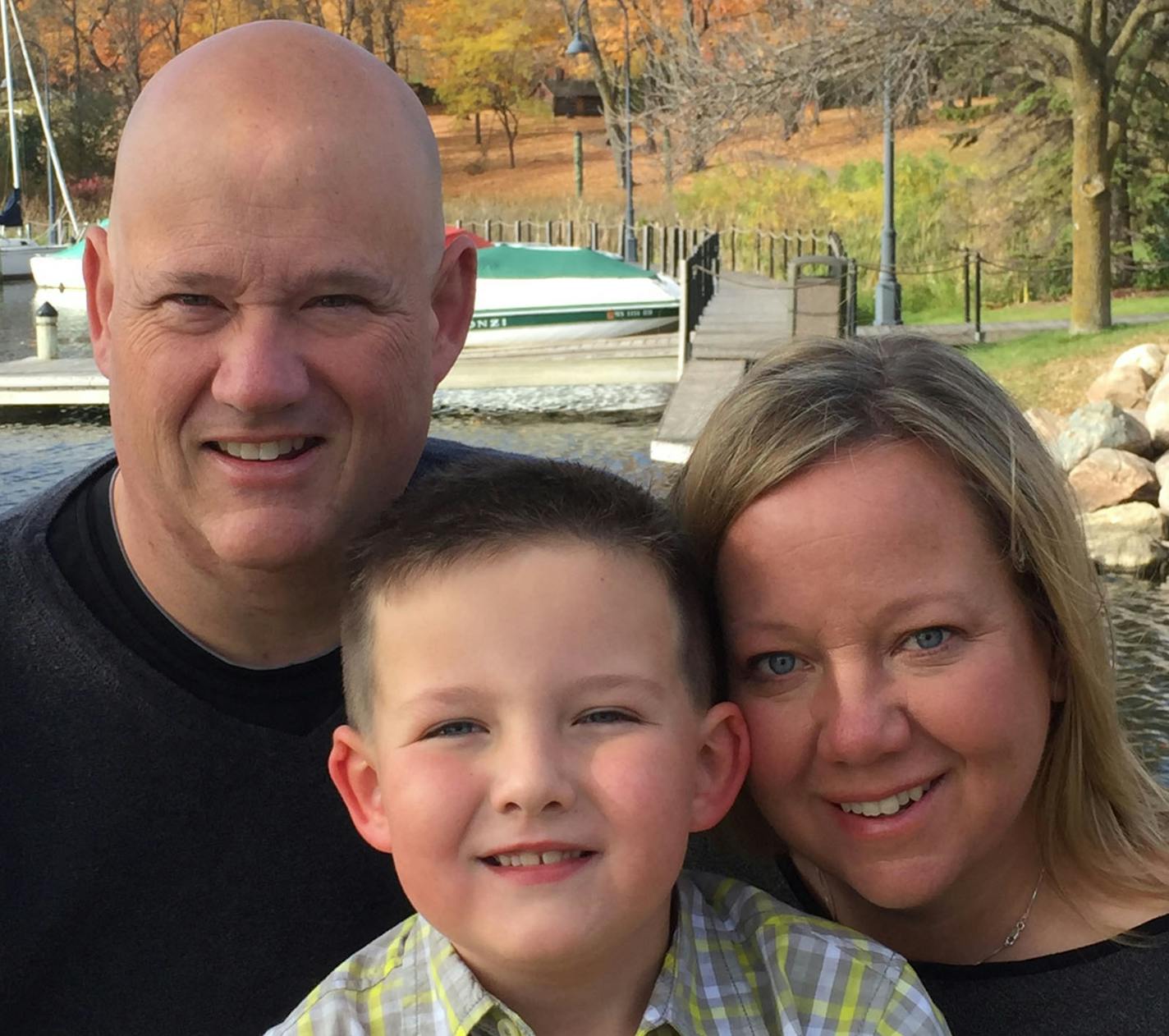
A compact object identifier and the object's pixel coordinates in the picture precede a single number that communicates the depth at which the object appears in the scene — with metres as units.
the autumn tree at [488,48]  48.56
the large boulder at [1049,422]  11.09
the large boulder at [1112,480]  10.45
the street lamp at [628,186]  23.33
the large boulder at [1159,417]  11.36
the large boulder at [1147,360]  13.38
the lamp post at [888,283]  18.25
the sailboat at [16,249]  34.16
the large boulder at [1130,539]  9.99
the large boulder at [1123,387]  12.91
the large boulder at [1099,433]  10.97
